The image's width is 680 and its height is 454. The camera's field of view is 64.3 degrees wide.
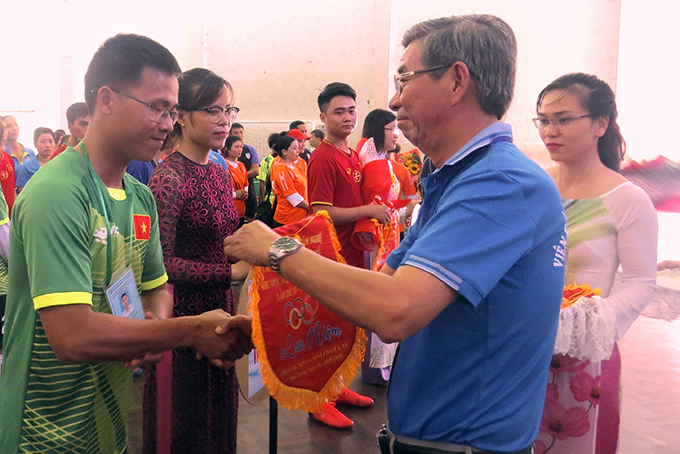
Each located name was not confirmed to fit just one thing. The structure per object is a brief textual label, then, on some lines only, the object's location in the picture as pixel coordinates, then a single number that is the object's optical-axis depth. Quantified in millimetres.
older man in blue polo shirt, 977
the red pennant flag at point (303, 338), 1441
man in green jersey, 1161
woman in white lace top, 1747
